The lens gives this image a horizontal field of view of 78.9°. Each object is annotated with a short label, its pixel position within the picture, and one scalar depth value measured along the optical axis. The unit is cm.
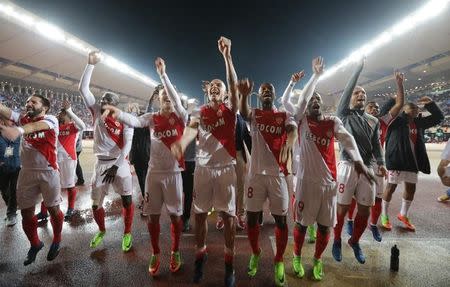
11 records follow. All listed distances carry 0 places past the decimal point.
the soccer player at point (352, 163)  398
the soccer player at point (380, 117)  473
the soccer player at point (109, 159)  437
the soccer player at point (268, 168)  350
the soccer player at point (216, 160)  340
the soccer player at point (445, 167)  346
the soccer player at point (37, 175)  394
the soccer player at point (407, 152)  527
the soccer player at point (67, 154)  588
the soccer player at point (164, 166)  371
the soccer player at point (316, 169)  348
